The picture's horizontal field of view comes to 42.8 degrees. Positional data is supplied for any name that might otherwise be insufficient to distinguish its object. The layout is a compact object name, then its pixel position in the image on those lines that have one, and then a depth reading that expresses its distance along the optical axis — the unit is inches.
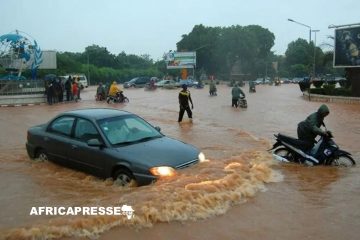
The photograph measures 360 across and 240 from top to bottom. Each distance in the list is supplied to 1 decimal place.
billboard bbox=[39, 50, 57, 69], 1535.3
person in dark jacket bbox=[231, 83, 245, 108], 987.9
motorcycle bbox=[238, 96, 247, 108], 991.6
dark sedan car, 285.1
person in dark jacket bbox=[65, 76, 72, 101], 1251.2
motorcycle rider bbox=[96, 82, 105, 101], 1280.8
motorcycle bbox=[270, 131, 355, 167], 361.4
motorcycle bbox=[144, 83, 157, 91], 2081.4
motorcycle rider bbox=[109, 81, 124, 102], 1173.7
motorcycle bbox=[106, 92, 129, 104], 1169.0
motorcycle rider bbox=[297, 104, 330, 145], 359.3
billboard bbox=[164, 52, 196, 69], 3499.0
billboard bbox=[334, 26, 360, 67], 1233.4
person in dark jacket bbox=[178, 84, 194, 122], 684.1
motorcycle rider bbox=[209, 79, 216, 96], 1551.4
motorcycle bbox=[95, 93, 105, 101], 1279.8
